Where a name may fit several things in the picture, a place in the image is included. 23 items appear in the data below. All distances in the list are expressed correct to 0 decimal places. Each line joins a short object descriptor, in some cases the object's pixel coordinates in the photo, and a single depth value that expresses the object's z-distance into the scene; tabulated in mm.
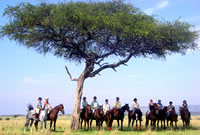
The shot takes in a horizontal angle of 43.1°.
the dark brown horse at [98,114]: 20062
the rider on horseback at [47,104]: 18250
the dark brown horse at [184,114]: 21672
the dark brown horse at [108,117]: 19984
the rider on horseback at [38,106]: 18062
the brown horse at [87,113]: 20438
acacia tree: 19281
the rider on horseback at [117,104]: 20828
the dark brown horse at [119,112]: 19938
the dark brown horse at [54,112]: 18594
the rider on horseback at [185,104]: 22319
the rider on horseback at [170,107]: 21375
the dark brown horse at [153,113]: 20312
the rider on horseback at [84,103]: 21250
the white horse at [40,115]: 17906
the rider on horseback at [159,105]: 21719
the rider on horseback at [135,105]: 20641
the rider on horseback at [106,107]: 20416
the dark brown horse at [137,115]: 20312
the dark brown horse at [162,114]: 20969
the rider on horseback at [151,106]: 20472
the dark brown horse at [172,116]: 20828
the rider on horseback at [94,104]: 20514
